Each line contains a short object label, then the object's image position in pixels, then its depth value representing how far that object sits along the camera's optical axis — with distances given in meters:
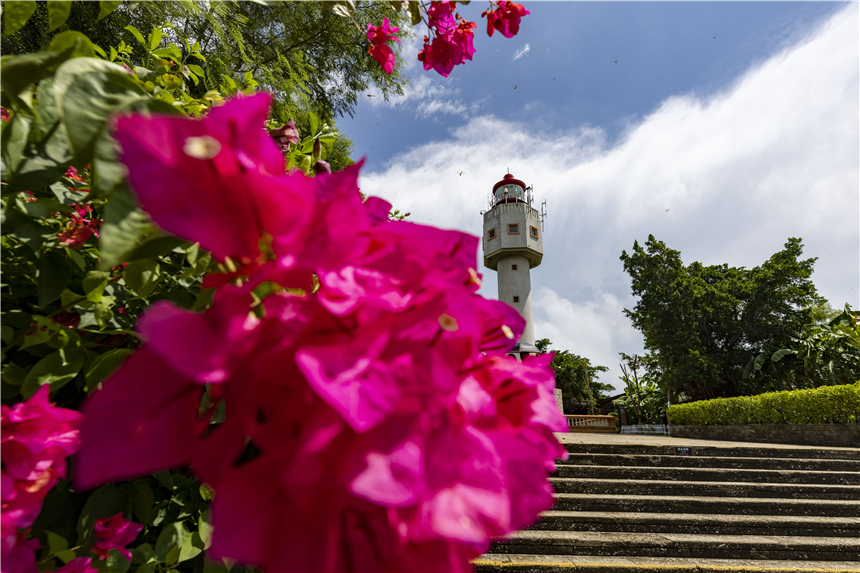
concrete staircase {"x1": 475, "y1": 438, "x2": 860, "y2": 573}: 3.61
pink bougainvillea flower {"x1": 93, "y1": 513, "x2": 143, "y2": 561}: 0.66
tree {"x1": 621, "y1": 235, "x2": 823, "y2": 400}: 18.70
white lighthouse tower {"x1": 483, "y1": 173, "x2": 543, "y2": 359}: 20.30
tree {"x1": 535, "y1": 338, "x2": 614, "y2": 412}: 28.39
